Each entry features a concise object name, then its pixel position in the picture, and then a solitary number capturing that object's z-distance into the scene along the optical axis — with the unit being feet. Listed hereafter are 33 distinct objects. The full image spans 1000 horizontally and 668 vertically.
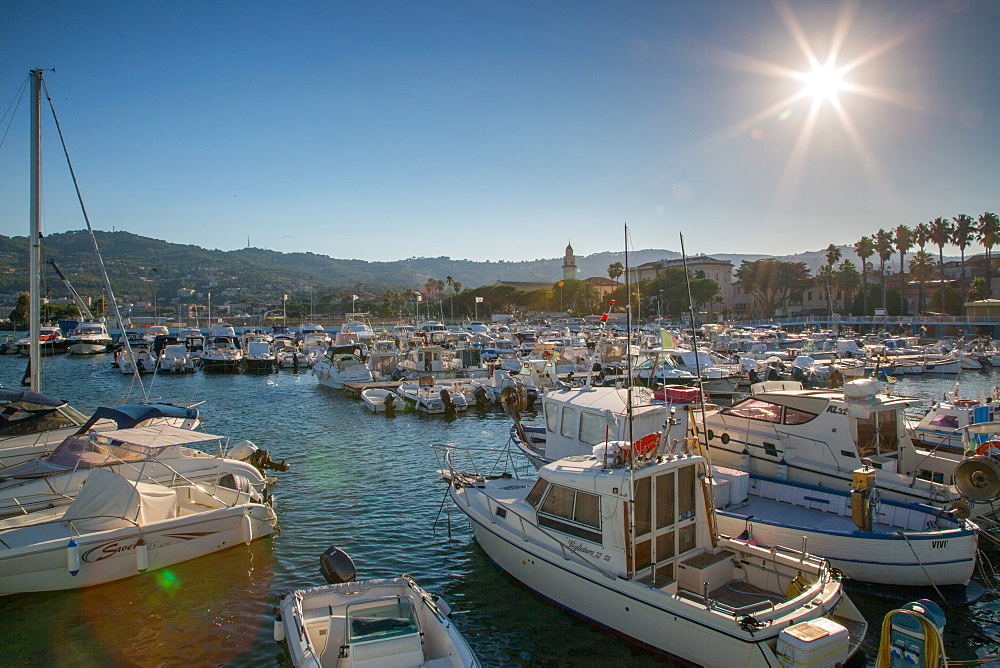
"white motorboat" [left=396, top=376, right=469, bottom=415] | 103.55
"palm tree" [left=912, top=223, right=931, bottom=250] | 262.86
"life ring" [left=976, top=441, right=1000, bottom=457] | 47.65
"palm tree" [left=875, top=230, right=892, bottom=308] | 281.33
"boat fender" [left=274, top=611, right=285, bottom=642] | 26.76
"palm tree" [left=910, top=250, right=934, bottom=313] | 274.50
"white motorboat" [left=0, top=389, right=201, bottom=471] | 52.13
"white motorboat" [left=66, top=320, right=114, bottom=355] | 235.65
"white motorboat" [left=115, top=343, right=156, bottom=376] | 169.82
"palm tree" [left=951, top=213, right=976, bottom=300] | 248.73
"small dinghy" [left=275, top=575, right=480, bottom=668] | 24.09
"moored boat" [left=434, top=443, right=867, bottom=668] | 26.25
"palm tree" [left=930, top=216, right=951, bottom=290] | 256.32
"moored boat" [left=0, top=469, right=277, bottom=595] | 35.50
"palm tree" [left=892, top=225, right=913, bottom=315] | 272.10
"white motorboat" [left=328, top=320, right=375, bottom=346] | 173.58
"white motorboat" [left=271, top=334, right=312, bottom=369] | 189.54
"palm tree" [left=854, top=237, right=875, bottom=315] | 281.33
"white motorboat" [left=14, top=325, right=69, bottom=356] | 236.02
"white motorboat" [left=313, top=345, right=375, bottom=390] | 135.74
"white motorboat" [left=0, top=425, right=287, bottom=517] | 42.86
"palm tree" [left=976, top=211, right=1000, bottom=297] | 240.12
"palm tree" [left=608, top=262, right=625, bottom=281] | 370.32
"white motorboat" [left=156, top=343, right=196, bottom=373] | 172.35
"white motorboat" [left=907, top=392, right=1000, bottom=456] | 59.93
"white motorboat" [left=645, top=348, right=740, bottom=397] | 122.75
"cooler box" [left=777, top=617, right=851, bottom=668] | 22.65
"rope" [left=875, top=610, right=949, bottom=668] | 21.07
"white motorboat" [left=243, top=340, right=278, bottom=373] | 174.60
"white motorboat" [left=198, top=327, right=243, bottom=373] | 178.91
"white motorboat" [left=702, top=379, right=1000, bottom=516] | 44.37
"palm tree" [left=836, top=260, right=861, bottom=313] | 316.19
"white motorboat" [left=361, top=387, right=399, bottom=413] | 106.63
